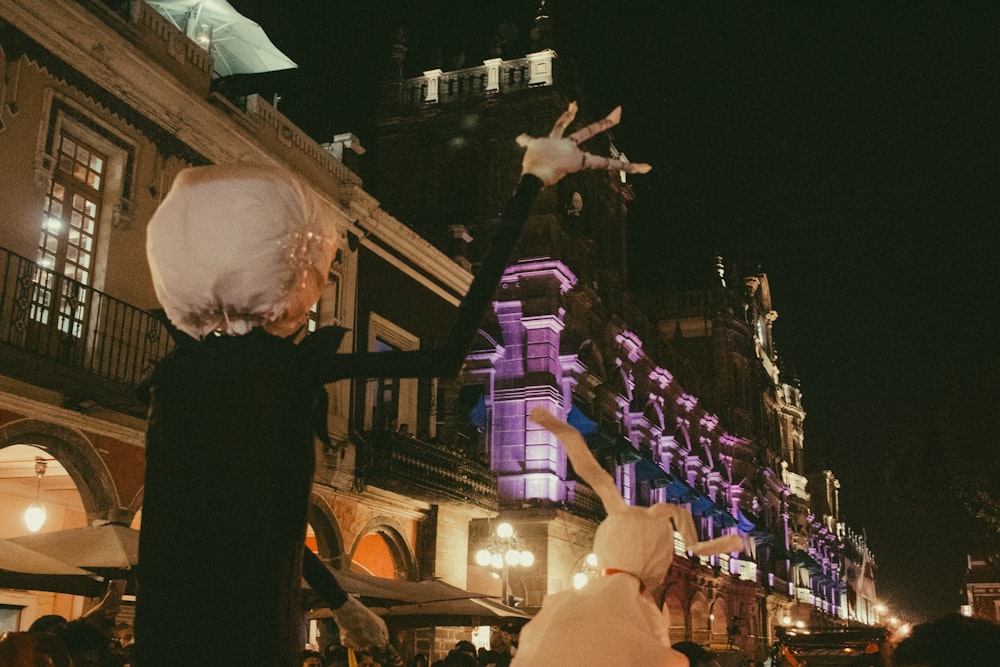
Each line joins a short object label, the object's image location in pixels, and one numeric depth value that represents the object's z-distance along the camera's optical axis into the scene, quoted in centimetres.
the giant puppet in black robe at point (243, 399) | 242
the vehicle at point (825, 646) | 1688
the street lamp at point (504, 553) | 1783
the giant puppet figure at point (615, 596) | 296
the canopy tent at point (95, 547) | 886
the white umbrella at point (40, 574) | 812
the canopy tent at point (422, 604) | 1163
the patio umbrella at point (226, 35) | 1647
